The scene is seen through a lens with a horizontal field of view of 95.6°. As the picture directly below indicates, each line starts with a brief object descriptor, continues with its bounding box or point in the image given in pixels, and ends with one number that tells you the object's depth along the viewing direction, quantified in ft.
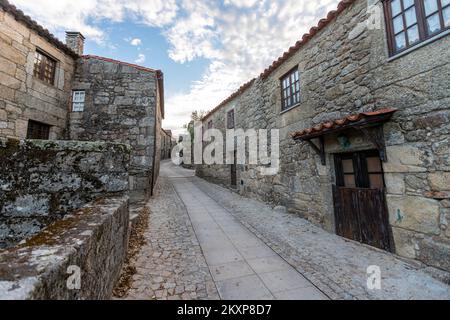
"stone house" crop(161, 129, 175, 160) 115.81
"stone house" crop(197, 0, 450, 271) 9.43
